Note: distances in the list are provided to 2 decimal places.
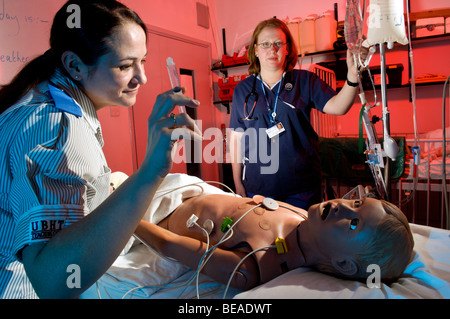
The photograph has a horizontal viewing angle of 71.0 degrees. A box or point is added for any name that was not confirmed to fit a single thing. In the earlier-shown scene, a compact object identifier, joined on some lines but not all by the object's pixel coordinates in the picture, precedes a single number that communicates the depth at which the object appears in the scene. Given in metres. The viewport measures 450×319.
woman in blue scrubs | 1.89
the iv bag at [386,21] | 1.08
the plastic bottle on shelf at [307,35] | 4.01
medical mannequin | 1.04
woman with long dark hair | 0.60
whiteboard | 2.43
